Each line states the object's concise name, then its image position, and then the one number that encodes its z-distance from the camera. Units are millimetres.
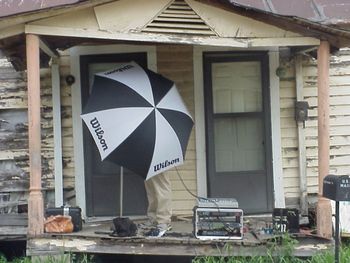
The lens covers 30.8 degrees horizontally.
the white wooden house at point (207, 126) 8445
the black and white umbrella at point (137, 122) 7004
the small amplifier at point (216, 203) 6973
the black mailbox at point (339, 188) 6121
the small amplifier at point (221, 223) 6910
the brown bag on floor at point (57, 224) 6887
